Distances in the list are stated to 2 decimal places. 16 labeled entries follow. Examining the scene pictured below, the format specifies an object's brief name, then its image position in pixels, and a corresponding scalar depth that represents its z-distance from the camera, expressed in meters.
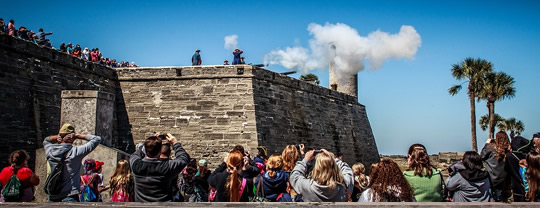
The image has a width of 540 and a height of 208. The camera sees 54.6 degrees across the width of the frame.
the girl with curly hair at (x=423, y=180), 5.09
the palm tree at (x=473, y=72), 27.06
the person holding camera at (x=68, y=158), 5.54
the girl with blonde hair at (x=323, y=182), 4.80
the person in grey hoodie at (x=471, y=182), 5.24
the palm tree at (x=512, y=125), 38.77
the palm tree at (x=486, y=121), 38.78
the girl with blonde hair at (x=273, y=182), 5.88
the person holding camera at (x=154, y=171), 4.82
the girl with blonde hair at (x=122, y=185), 5.86
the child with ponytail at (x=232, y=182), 5.52
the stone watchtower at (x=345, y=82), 28.30
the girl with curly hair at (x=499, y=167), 5.96
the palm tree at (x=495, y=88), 26.77
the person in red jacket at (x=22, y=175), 5.68
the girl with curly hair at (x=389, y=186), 4.80
